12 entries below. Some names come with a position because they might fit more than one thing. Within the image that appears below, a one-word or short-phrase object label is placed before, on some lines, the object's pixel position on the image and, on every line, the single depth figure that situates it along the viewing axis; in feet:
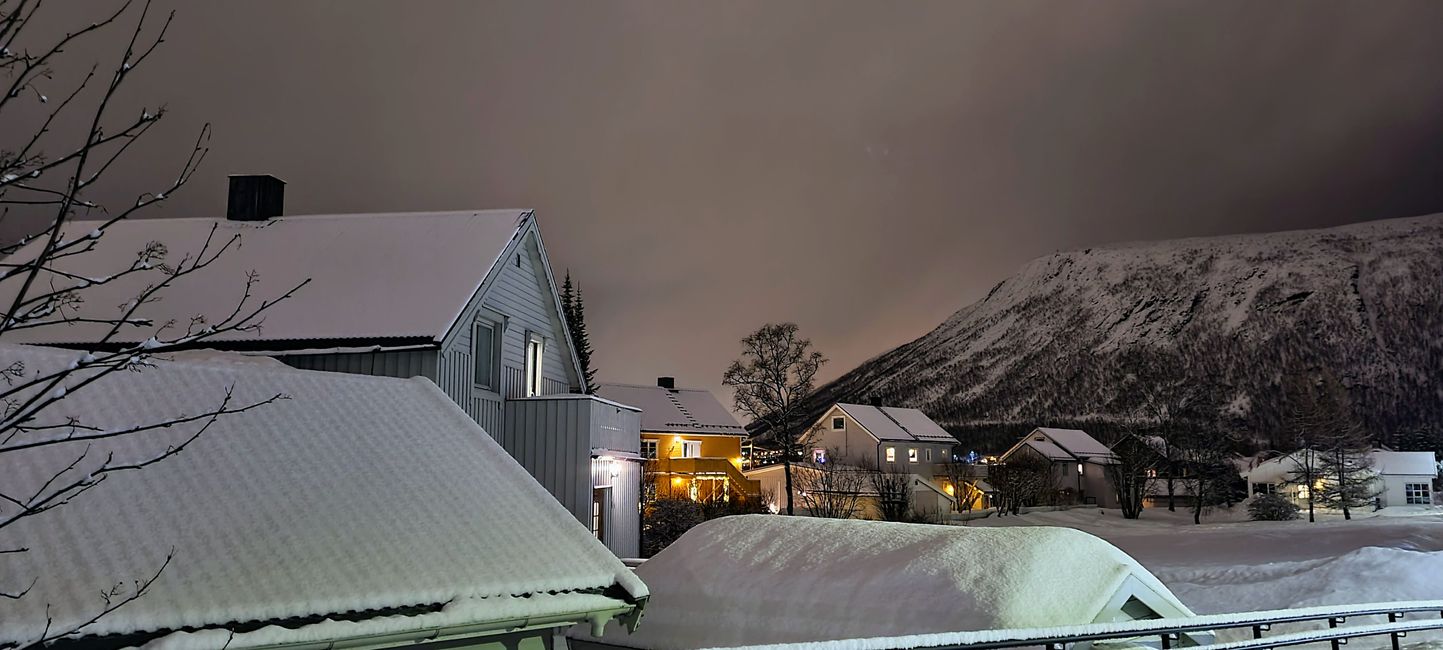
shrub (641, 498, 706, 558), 88.84
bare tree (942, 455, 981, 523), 215.72
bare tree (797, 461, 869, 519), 156.87
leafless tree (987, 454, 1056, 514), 203.51
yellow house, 155.84
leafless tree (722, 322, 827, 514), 173.78
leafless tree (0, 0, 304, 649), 11.97
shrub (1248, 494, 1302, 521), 173.06
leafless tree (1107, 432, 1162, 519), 200.54
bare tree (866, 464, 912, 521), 162.50
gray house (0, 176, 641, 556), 55.06
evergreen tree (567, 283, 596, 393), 239.13
